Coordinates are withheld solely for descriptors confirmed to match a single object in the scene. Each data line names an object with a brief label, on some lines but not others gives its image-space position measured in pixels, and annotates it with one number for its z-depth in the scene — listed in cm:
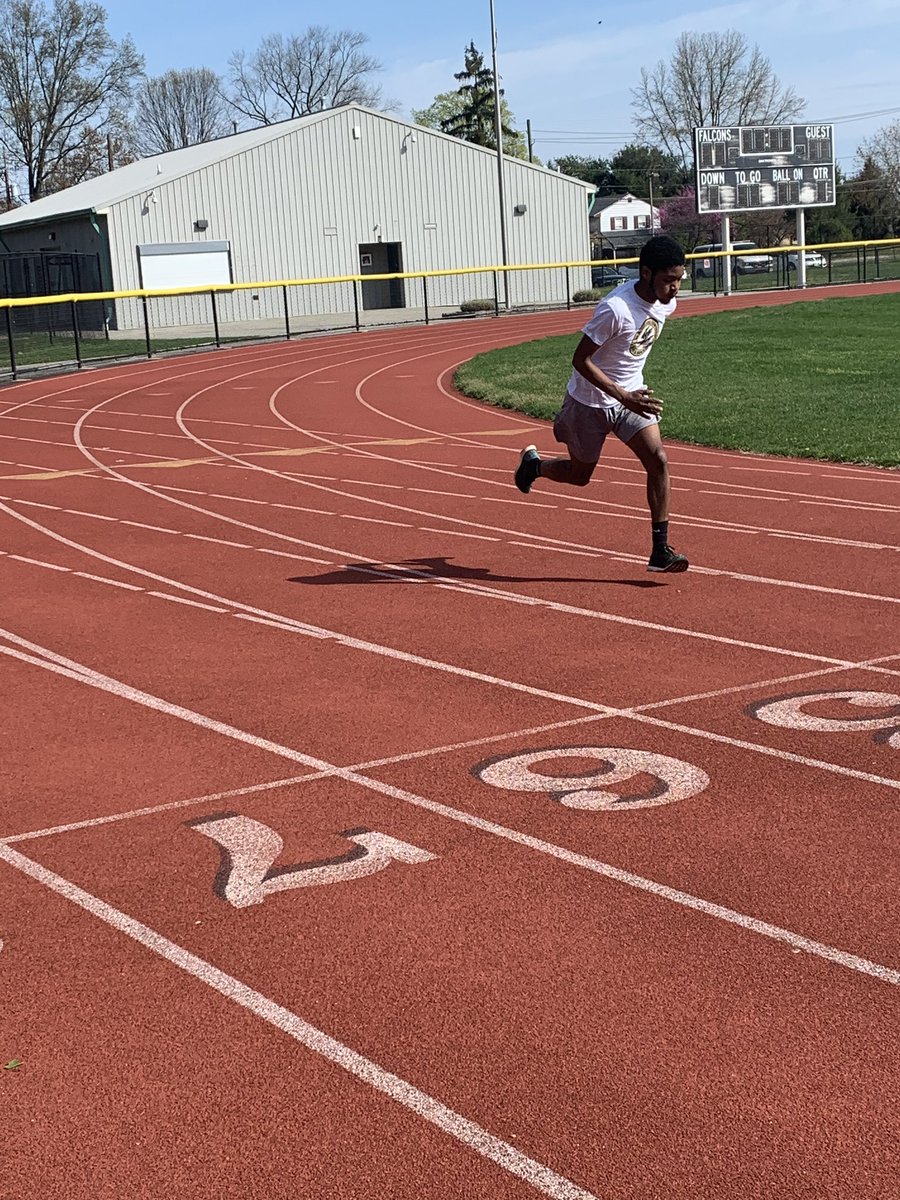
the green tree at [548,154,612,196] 13138
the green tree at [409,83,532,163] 9806
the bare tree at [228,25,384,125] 10144
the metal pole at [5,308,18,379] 3177
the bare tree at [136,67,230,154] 11000
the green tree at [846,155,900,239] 8756
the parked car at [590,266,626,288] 6121
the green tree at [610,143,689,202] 12706
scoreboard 5041
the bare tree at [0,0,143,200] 7862
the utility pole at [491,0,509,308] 4912
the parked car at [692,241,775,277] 7312
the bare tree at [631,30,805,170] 9875
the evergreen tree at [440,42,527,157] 9319
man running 904
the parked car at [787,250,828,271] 7112
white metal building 4866
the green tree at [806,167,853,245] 8469
